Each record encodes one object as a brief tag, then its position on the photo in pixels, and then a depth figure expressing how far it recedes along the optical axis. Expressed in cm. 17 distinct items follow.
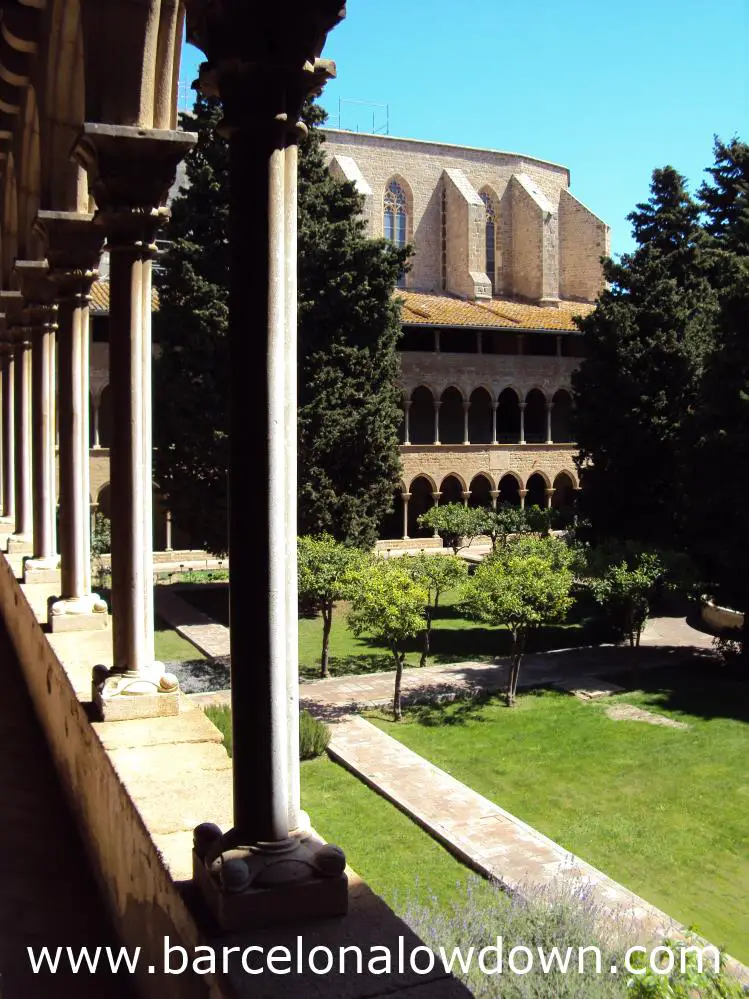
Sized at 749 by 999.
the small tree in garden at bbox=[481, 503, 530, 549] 2616
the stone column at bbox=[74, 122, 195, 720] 450
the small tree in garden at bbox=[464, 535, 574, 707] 1448
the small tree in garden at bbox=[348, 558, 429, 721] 1407
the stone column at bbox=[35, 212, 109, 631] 593
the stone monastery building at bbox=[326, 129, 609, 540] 2998
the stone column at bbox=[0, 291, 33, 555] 910
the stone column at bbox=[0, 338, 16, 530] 1082
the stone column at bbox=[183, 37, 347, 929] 275
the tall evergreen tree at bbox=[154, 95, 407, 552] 1958
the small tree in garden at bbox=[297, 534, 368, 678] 1614
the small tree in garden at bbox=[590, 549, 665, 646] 1655
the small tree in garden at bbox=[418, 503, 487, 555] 2608
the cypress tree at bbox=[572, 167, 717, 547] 2144
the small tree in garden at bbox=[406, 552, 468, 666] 1669
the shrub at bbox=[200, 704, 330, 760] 1153
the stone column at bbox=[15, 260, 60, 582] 762
